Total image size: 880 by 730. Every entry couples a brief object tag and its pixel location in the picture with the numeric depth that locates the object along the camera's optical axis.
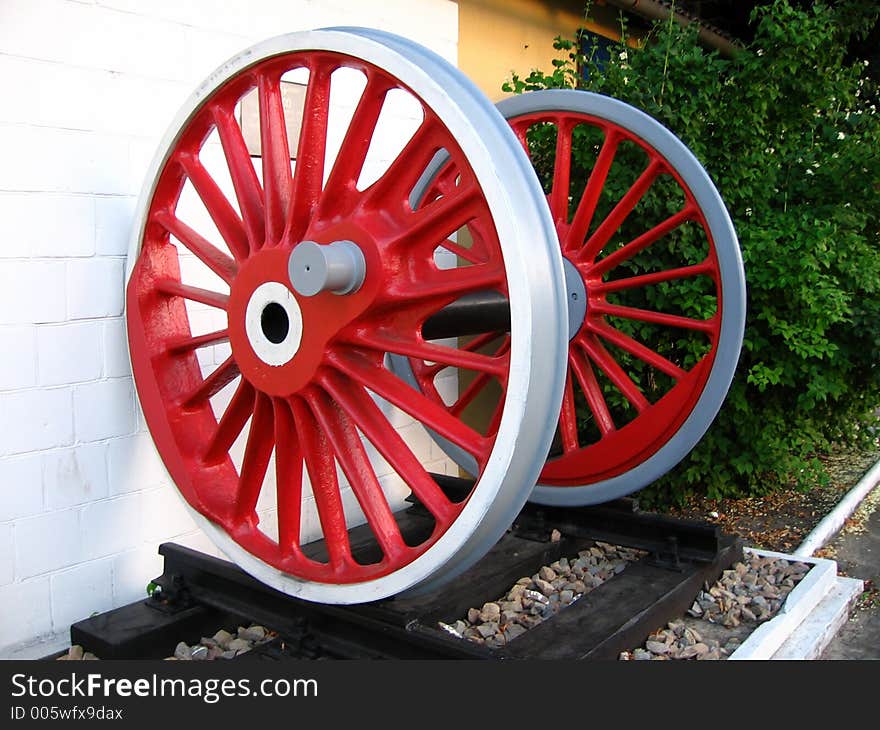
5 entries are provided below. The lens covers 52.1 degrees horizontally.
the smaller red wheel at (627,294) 3.54
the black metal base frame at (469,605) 2.78
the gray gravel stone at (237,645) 3.12
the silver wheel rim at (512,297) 2.20
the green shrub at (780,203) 4.41
